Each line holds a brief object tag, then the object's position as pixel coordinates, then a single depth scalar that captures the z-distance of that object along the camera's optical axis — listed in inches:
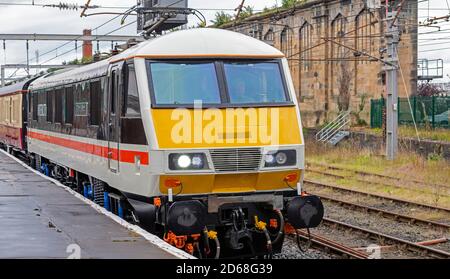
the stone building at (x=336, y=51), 1473.9
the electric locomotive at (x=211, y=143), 402.6
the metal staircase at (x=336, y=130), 1496.1
